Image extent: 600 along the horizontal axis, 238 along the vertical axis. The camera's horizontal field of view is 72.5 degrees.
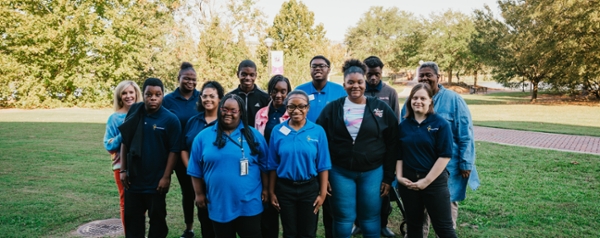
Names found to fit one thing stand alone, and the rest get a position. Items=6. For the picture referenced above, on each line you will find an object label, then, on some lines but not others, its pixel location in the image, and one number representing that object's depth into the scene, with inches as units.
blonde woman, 159.8
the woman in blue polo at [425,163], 138.4
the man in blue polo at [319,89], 174.1
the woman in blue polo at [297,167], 135.0
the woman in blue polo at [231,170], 131.0
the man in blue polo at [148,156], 149.2
